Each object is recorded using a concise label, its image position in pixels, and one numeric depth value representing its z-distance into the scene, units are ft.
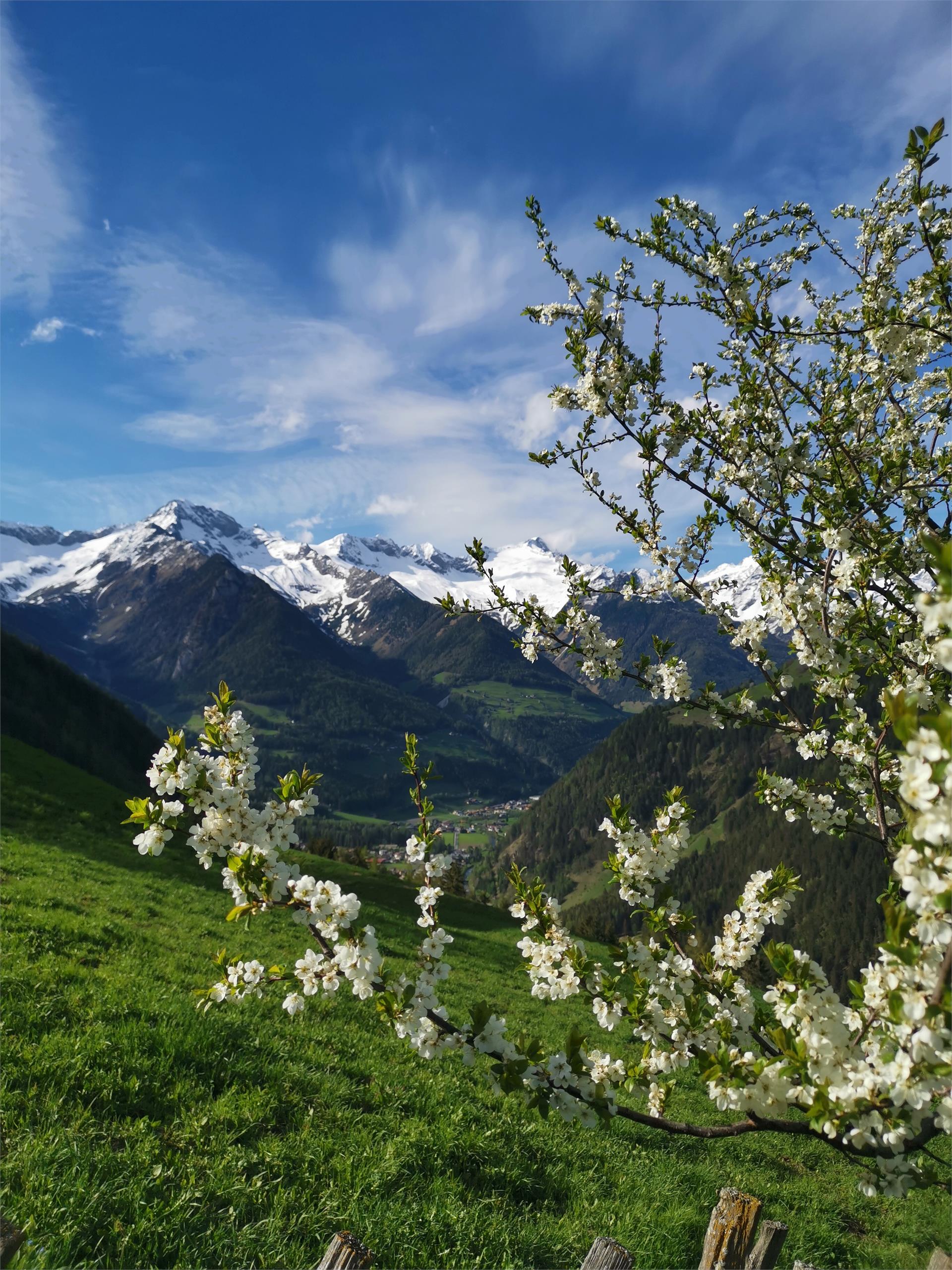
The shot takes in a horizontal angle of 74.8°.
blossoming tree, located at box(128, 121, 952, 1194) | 10.57
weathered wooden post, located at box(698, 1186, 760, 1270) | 14.74
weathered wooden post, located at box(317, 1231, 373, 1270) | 12.92
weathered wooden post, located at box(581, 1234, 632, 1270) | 14.07
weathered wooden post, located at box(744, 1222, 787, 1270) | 14.48
